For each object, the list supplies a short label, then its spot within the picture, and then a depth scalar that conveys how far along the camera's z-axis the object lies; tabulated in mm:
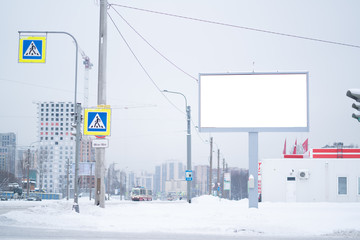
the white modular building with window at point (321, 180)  44531
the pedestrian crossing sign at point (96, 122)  21734
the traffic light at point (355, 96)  12500
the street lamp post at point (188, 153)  40500
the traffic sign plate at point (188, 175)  39469
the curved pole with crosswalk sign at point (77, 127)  23016
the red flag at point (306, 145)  59350
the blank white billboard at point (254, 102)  30109
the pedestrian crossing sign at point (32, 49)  19516
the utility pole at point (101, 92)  24328
